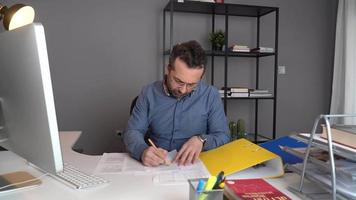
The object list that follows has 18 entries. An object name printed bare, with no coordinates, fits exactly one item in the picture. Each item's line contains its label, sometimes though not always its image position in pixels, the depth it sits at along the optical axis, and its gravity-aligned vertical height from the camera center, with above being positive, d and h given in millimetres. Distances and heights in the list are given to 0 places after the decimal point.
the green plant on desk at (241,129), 3195 -608
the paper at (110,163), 1129 -367
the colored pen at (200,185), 739 -281
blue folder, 1236 -338
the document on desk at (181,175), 1019 -365
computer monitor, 657 -58
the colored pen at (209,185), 735 -277
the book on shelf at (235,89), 3102 -166
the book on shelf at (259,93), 3166 -211
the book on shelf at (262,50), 3115 +242
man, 1497 -211
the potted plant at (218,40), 3125 +345
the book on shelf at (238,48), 3072 +256
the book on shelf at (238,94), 3113 -217
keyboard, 972 -358
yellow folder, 1083 -336
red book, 847 -348
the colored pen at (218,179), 747 -266
